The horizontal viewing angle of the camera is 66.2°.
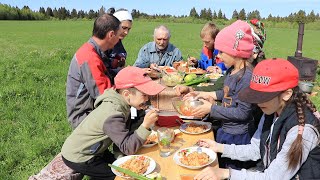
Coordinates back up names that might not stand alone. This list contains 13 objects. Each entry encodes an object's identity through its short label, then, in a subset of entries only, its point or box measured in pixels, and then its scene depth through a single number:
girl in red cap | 1.55
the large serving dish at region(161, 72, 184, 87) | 3.27
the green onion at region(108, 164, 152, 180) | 1.49
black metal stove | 7.31
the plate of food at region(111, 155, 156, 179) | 1.65
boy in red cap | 1.91
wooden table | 1.67
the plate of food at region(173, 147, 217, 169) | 1.72
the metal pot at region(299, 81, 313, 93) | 5.94
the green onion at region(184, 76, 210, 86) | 3.33
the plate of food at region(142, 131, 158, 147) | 1.99
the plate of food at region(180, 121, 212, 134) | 2.19
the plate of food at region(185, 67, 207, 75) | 3.96
